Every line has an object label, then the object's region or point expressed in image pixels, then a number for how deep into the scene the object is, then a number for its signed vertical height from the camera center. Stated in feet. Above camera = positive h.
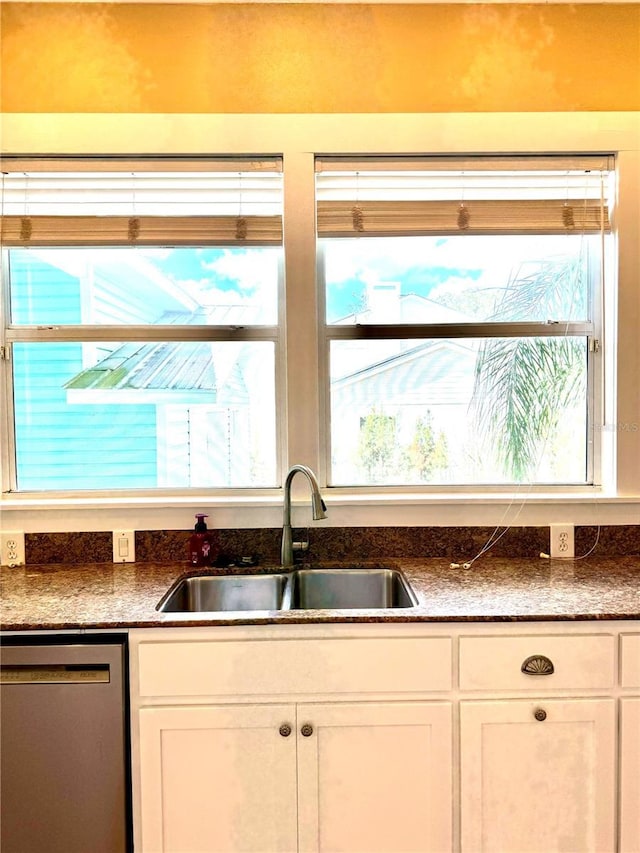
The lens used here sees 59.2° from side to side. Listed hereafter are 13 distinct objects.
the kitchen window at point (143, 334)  6.86 +0.90
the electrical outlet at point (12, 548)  6.70 -1.67
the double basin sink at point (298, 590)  6.29 -2.12
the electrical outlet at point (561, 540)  6.77 -1.67
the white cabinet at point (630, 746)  5.04 -3.09
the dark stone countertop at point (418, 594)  5.00 -1.88
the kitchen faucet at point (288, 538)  6.30 -1.53
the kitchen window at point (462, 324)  6.86 +0.97
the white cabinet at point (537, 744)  5.03 -3.06
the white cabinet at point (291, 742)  5.00 -3.00
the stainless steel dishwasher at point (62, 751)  4.91 -3.00
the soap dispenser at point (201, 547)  6.50 -1.63
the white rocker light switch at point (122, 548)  6.75 -1.69
